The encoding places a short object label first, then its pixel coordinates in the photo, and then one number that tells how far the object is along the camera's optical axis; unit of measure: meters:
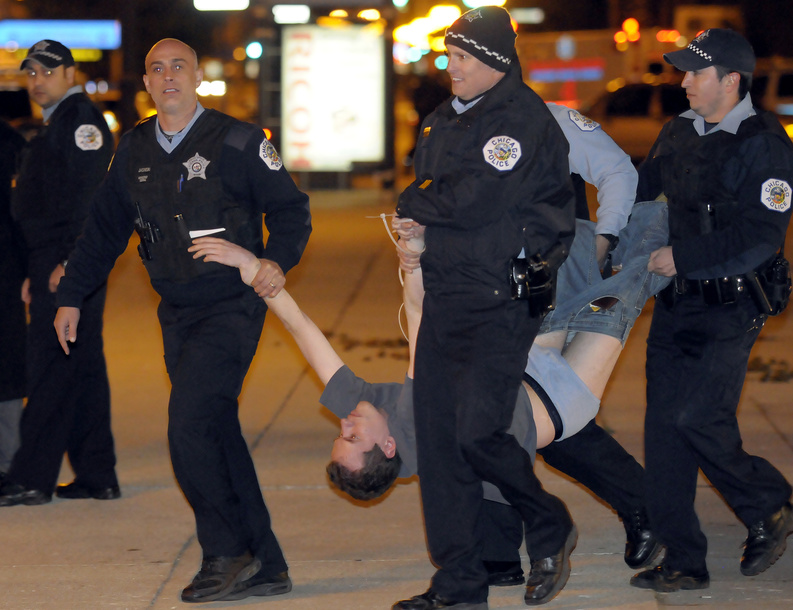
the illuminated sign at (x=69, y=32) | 57.72
